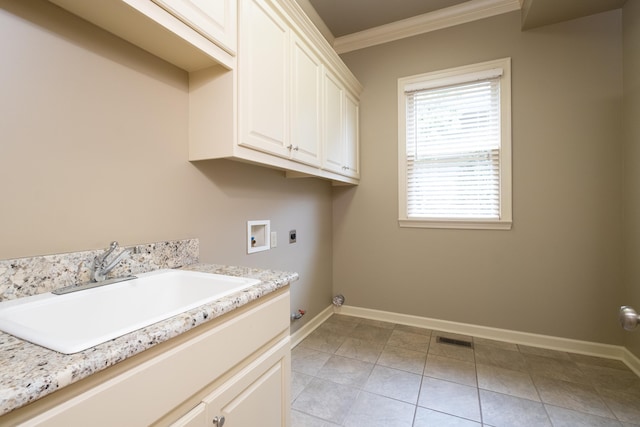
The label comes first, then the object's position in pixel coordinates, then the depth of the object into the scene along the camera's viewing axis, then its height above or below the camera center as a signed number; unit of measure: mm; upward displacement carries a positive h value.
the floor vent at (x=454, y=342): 2246 -1057
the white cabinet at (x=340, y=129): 2102 +723
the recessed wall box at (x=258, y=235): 1761 -143
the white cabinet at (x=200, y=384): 502 -406
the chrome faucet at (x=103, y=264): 979 -179
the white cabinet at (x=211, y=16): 1007 +776
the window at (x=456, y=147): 2305 +590
